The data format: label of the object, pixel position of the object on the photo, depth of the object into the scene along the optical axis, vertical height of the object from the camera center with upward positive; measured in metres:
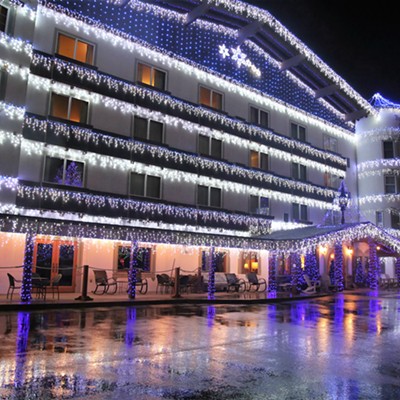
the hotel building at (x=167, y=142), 19.53 +7.12
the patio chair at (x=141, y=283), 21.58 -0.60
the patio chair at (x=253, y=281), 24.62 -0.45
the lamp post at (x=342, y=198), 27.77 +4.79
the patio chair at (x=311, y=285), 25.86 -0.64
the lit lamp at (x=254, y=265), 28.31 +0.48
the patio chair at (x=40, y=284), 17.28 -0.60
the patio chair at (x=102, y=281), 19.86 -0.50
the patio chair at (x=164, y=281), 21.58 -0.48
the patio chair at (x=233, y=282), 24.03 -0.55
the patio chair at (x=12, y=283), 16.97 -0.59
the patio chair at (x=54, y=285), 17.61 -0.67
